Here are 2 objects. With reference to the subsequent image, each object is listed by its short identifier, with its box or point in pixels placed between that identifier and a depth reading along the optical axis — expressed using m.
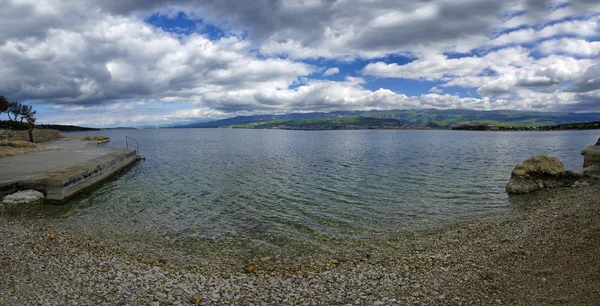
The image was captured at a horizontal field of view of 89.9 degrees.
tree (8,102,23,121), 74.50
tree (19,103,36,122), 65.55
